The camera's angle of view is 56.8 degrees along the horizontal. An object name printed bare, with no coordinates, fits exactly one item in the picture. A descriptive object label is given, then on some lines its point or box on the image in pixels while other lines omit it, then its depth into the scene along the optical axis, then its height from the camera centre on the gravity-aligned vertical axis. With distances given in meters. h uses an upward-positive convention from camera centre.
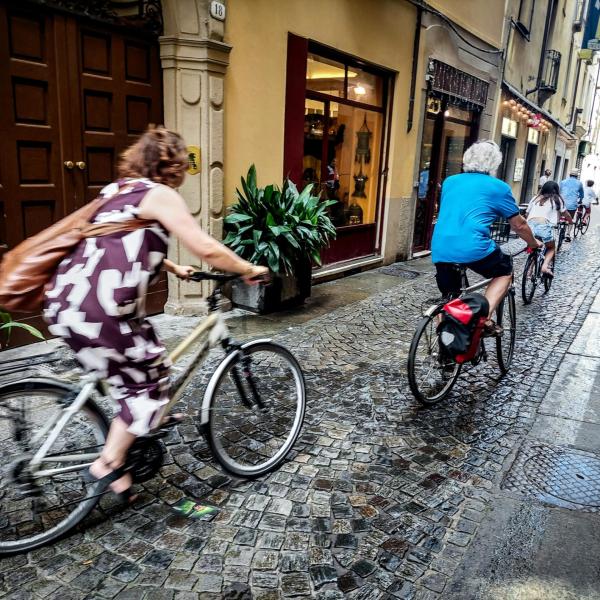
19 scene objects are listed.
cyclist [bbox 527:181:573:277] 7.73 -0.52
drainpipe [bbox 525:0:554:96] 17.53 +4.06
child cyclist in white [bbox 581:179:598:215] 16.05 -0.55
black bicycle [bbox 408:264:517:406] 3.99 -1.40
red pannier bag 3.94 -1.05
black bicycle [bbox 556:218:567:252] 11.51 -1.10
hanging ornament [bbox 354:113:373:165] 9.16 +0.38
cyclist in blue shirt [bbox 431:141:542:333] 4.04 -0.34
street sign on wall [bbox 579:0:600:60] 17.06 +4.72
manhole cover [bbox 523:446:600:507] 3.11 -1.72
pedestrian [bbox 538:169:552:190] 17.53 -0.03
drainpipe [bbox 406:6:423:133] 9.55 +1.65
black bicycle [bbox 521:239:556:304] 7.40 -1.30
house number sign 5.46 +1.45
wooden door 4.45 +0.40
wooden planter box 6.19 -1.46
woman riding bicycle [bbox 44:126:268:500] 2.22 -0.51
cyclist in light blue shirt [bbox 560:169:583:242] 12.95 -0.31
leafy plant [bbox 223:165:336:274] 5.94 -0.67
